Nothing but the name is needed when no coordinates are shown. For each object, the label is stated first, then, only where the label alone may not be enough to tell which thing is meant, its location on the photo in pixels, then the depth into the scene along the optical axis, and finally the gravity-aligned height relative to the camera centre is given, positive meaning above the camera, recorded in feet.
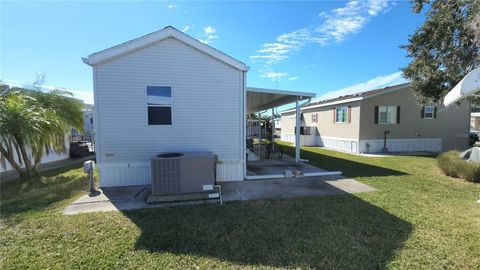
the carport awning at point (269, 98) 26.32 +3.89
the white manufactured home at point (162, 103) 20.57 +2.11
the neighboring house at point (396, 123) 44.68 +0.49
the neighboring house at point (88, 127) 48.21 -0.12
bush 22.26 -4.16
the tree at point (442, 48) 27.50 +9.86
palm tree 21.24 +0.53
